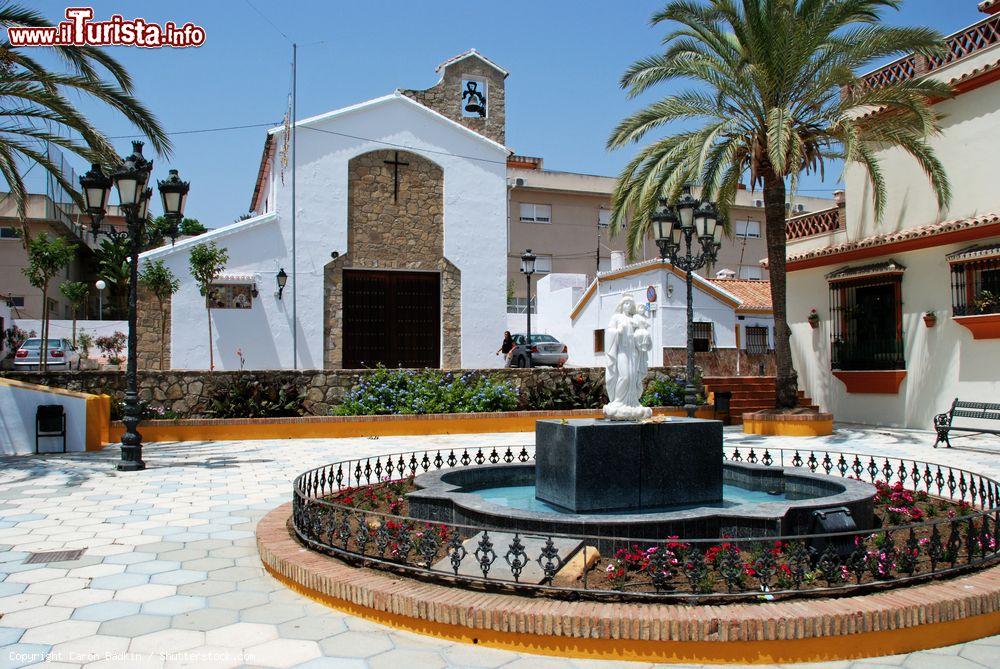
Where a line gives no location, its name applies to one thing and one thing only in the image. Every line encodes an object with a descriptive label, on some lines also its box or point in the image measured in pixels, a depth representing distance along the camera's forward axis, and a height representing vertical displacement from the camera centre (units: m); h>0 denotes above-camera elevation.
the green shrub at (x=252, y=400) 14.83 -0.66
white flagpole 21.08 +1.11
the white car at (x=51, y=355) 29.28 +0.53
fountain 5.47 -1.07
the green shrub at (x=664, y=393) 16.95 -0.64
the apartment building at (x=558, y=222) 39.50 +7.77
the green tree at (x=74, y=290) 38.03 +4.01
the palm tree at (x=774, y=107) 13.38 +4.92
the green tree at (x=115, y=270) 43.41 +5.74
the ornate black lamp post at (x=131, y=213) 10.48 +2.29
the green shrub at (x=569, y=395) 16.70 -0.66
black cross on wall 22.77 +5.79
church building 20.56 +3.22
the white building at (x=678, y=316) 21.38 +1.70
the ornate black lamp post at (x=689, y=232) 13.28 +2.45
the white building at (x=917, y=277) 14.04 +1.82
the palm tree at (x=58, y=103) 11.30 +4.12
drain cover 5.88 -1.51
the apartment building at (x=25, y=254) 36.94 +6.01
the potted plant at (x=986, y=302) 13.45 +1.12
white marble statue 6.77 +0.09
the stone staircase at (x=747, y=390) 18.45 -0.65
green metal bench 12.25 -0.85
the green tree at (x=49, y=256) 23.70 +3.65
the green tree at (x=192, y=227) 62.15 +11.89
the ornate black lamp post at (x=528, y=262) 21.53 +3.00
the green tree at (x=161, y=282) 19.27 +2.22
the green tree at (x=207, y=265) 19.36 +2.70
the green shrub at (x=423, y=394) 15.52 -0.59
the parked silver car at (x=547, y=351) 26.94 +0.53
